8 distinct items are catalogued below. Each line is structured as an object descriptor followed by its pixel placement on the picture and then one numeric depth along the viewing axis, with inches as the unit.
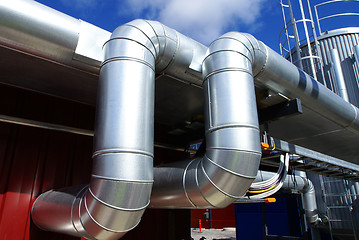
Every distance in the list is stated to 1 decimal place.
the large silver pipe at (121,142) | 82.6
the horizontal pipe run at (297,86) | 126.2
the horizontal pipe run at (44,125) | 140.1
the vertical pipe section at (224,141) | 97.7
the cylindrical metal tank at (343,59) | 343.6
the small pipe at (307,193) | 314.0
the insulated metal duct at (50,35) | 87.6
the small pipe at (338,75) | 328.2
